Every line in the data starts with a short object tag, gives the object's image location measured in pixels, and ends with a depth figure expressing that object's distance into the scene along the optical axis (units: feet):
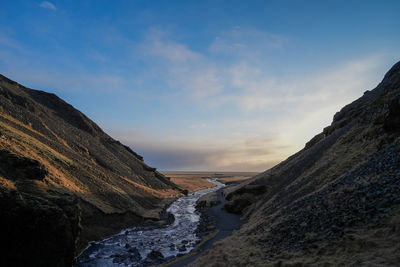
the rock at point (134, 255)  90.99
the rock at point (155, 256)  90.28
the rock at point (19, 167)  92.43
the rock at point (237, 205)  175.22
